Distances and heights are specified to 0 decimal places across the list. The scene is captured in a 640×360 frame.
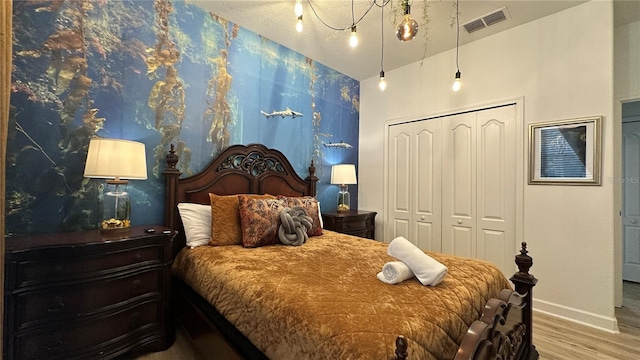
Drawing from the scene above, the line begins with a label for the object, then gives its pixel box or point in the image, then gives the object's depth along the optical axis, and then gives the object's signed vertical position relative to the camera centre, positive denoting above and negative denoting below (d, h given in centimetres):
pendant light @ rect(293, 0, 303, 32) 210 +133
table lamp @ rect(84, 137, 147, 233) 181 +6
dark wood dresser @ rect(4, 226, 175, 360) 143 -69
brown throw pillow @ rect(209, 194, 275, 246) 226 -33
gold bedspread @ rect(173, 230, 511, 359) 102 -53
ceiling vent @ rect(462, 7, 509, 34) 269 +171
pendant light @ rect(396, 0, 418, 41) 192 +113
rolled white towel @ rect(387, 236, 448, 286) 141 -41
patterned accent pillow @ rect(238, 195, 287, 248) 225 -33
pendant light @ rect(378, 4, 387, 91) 244 +167
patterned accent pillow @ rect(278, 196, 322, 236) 267 -24
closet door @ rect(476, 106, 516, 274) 293 +2
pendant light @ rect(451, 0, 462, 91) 235 +169
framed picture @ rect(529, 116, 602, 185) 246 +36
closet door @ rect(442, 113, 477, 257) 320 +3
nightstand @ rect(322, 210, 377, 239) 341 -48
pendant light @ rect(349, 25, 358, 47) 201 +108
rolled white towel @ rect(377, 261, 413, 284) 144 -47
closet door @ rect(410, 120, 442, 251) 349 +1
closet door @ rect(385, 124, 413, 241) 378 +6
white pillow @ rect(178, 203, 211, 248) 227 -35
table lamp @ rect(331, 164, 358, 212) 369 +13
